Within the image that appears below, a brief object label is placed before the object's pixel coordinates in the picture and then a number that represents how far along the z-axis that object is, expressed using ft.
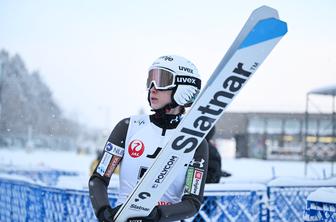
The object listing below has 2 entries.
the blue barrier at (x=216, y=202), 19.15
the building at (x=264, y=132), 106.93
